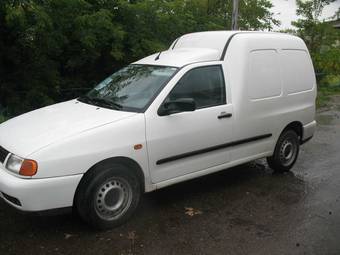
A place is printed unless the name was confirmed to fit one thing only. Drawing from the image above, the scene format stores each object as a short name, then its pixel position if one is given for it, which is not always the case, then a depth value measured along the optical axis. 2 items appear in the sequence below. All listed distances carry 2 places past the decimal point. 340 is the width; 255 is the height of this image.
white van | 3.84
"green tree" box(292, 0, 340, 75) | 16.41
